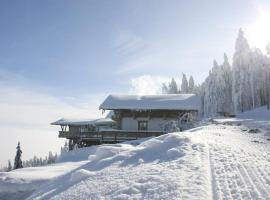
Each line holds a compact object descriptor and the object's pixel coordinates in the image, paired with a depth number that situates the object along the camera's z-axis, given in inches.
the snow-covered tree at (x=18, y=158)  1410.7
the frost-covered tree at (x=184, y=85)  2842.0
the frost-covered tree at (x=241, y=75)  1981.6
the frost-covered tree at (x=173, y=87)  2827.9
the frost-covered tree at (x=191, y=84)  2887.9
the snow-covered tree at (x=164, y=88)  3025.7
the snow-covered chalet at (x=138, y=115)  860.7
